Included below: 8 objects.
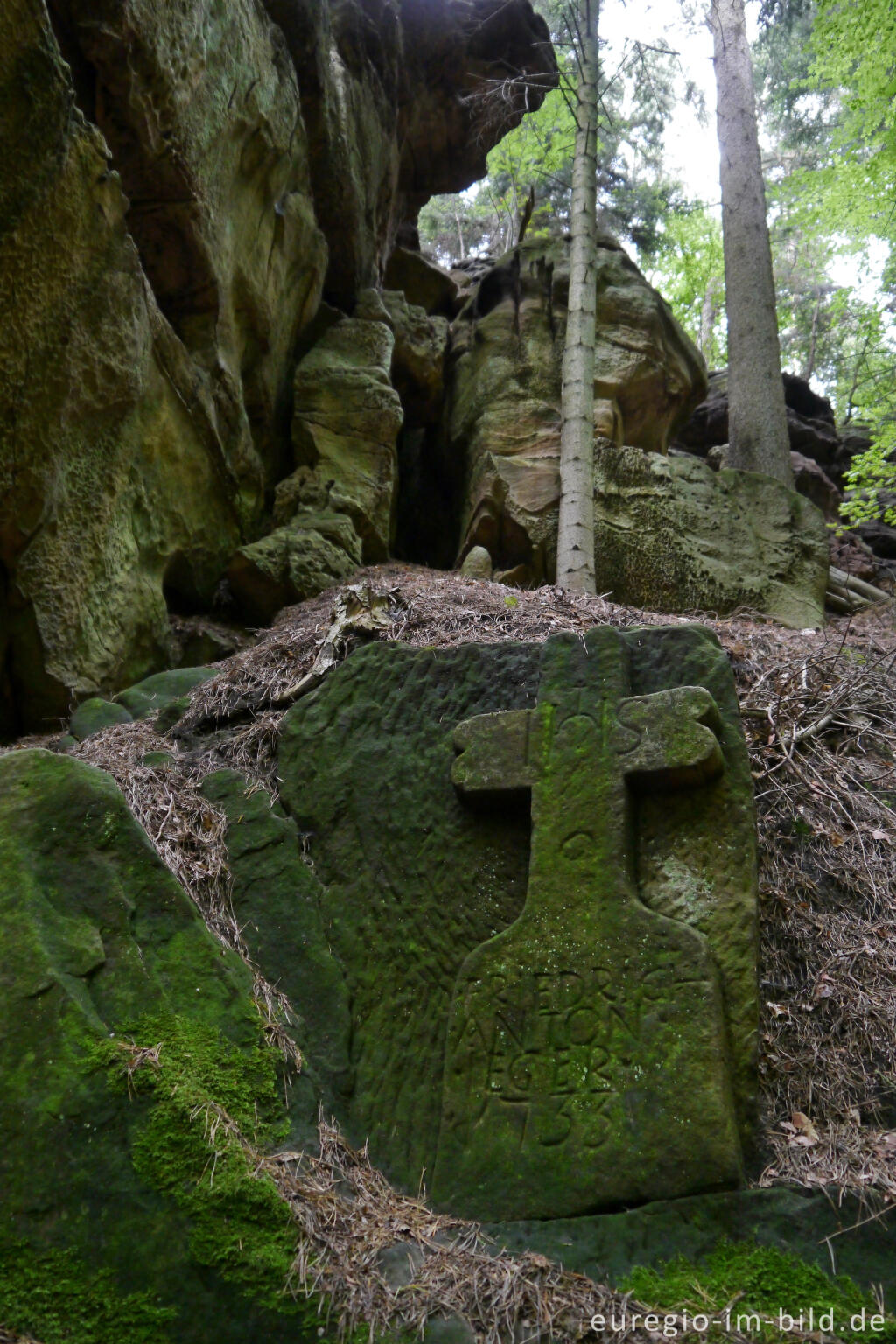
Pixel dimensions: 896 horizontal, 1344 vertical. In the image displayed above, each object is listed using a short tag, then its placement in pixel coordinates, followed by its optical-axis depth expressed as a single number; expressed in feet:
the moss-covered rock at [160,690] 17.60
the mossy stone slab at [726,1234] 8.38
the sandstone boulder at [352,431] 28.22
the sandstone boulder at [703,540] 26.99
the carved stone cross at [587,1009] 9.11
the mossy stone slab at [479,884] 9.61
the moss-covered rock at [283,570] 23.84
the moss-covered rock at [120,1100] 7.73
